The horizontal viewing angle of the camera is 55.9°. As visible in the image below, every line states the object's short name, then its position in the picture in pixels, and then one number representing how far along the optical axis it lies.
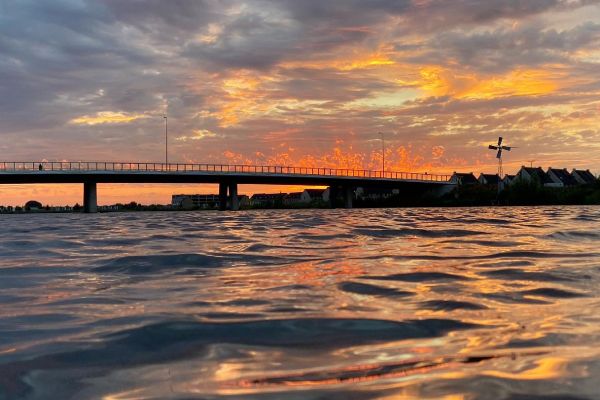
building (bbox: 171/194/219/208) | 189.25
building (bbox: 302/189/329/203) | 182.38
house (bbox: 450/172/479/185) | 150.75
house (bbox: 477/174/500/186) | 151.38
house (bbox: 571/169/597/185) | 157.00
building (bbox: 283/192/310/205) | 187.50
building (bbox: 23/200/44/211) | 126.38
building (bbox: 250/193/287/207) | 191.39
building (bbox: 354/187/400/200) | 152.88
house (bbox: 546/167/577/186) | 151.00
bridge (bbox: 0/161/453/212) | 82.12
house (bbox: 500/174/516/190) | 154.88
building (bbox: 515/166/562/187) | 148.25
